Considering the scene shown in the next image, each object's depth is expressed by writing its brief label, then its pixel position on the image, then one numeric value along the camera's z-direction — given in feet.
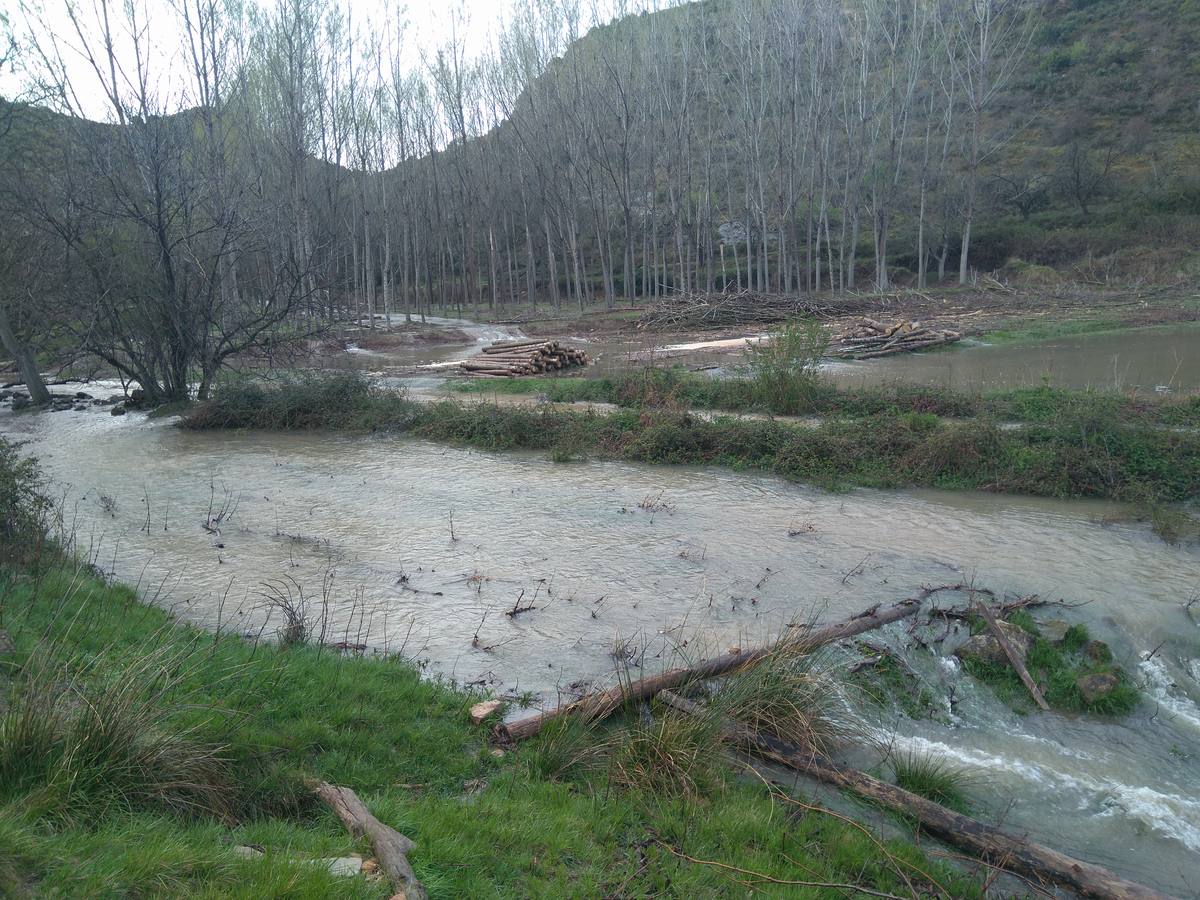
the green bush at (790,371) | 53.21
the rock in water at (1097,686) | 21.93
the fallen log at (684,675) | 18.29
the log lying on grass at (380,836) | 11.76
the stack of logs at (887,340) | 83.35
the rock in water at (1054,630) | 24.38
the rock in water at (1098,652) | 23.59
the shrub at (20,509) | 26.30
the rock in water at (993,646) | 23.47
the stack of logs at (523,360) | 77.87
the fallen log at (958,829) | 14.26
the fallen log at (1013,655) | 21.97
